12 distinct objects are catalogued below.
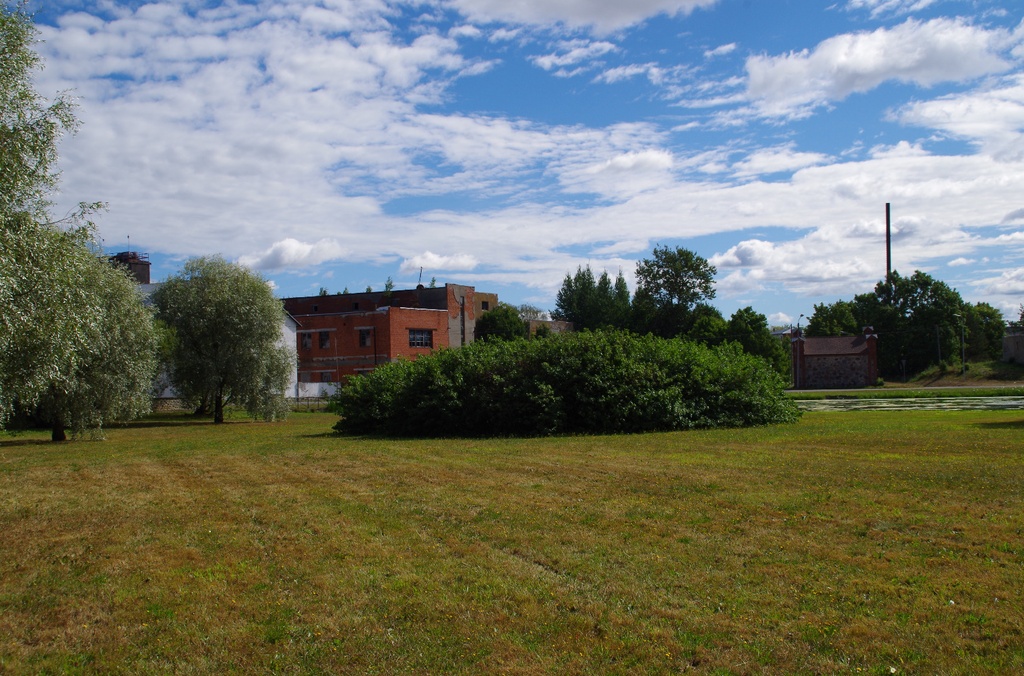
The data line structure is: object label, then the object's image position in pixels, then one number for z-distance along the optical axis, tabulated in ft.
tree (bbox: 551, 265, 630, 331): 362.74
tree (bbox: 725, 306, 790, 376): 264.72
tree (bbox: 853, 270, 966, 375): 270.26
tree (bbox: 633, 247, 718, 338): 317.42
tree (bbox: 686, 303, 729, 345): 279.71
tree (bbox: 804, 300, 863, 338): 323.16
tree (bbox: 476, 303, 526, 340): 296.10
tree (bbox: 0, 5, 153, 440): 51.47
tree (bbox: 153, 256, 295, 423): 136.05
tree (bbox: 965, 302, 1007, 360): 287.89
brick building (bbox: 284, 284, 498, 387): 230.68
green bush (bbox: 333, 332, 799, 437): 81.82
